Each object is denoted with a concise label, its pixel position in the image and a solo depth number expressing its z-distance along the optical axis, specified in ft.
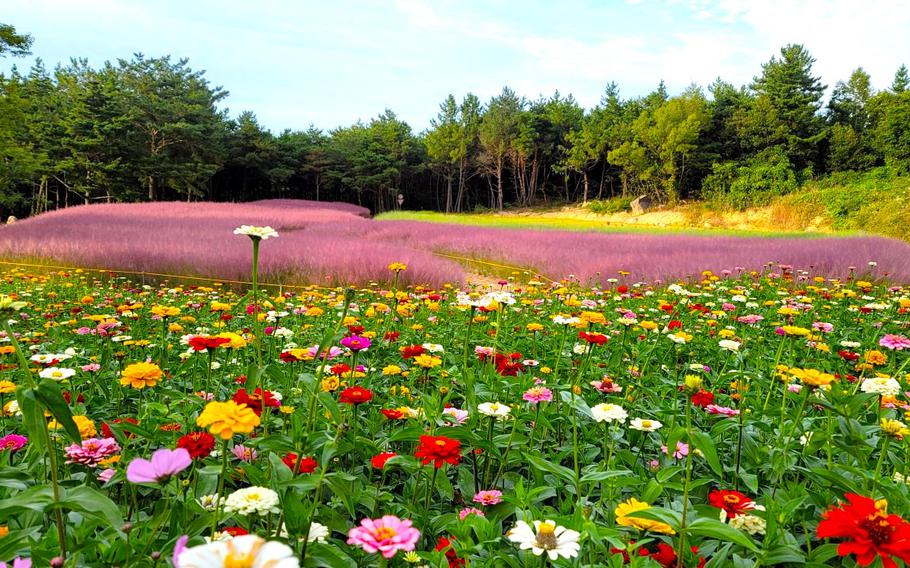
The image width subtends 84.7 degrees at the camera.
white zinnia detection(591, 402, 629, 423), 4.34
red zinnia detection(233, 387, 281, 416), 3.75
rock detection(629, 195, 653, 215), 108.99
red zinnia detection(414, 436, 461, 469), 3.54
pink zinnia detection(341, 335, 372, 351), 5.44
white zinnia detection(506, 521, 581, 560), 2.65
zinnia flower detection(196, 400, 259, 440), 2.29
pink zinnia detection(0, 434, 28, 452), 4.16
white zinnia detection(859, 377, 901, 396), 4.51
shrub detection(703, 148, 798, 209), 97.45
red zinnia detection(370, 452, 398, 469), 4.08
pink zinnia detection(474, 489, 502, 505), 4.22
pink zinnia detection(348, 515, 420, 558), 2.13
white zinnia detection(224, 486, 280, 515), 2.72
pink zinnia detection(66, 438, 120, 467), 3.53
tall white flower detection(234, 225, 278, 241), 4.23
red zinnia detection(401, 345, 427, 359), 5.57
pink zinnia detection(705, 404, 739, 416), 5.65
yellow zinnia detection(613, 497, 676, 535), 3.14
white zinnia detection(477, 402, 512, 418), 4.40
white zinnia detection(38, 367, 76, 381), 4.17
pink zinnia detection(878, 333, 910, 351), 6.43
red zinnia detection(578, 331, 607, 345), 5.40
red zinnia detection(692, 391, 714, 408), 5.21
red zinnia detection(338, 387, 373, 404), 4.45
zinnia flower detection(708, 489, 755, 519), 3.67
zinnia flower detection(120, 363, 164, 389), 4.32
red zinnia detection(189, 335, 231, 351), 4.44
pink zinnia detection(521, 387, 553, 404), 5.10
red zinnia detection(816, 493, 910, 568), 2.36
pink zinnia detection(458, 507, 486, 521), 3.86
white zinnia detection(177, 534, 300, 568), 1.35
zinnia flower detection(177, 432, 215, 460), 3.23
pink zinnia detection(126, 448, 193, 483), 2.30
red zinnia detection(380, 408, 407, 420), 4.92
